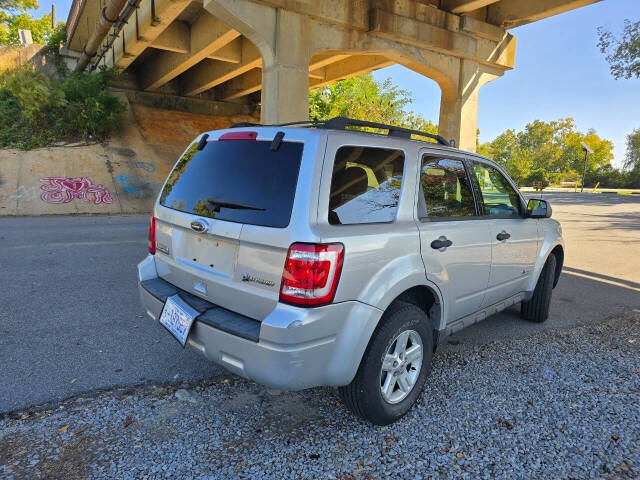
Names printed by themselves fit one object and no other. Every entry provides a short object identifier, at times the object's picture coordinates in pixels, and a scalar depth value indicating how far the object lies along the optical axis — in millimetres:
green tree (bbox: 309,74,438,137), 28227
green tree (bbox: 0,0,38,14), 27645
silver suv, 2174
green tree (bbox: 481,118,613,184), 71500
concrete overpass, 10367
